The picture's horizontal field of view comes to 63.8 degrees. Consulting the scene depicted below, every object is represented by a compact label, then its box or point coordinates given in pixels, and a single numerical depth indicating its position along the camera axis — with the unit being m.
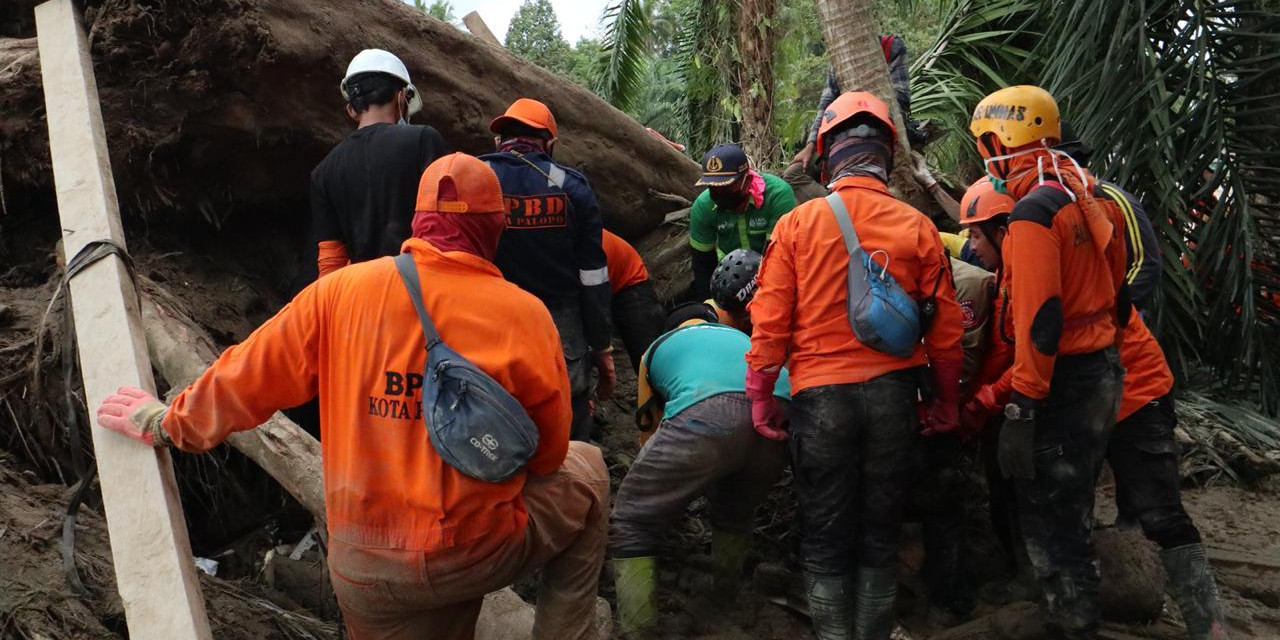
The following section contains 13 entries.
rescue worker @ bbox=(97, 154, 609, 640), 2.71
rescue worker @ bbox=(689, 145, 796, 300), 5.55
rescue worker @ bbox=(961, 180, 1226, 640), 4.13
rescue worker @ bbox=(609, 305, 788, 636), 4.36
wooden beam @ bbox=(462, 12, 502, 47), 7.70
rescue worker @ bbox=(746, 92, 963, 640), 3.91
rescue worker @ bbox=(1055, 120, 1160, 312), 4.29
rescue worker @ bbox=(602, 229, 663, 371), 5.98
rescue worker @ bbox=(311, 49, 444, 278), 4.21
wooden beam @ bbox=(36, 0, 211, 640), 2.85
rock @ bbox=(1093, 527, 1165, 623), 4.71
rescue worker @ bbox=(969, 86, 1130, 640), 3.78
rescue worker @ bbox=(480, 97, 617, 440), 4.86
